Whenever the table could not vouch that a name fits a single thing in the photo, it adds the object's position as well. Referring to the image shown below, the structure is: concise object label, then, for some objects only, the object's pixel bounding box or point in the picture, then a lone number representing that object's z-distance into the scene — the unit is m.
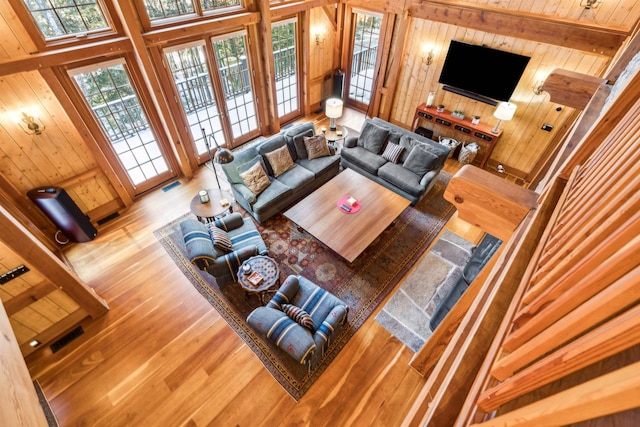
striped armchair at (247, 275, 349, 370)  2.65
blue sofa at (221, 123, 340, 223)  4.33
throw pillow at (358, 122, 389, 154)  5.07
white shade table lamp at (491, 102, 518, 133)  4.70
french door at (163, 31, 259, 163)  4.53
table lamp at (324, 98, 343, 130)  5.64
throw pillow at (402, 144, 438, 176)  4.62
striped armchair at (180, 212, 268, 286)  3.25
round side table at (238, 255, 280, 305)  3.29
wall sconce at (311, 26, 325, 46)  5.90
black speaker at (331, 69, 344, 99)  6.80
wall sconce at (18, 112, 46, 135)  3.33
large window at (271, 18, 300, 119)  5.45
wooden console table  5.12
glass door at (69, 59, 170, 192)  3.77
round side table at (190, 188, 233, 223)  3.99
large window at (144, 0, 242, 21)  3.89
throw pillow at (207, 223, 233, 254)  3.48
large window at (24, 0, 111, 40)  3.16
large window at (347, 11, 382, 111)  5.88
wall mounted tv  4.58
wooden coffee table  3.78
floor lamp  3.53
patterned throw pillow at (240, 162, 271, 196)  4.31
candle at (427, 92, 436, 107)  5.57
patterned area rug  3.16
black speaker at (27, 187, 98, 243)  3.57
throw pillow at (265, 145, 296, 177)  4.59
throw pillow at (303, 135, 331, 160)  4.95
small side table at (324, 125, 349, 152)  5.65
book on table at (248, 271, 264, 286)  3.29
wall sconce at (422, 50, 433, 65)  5.32
